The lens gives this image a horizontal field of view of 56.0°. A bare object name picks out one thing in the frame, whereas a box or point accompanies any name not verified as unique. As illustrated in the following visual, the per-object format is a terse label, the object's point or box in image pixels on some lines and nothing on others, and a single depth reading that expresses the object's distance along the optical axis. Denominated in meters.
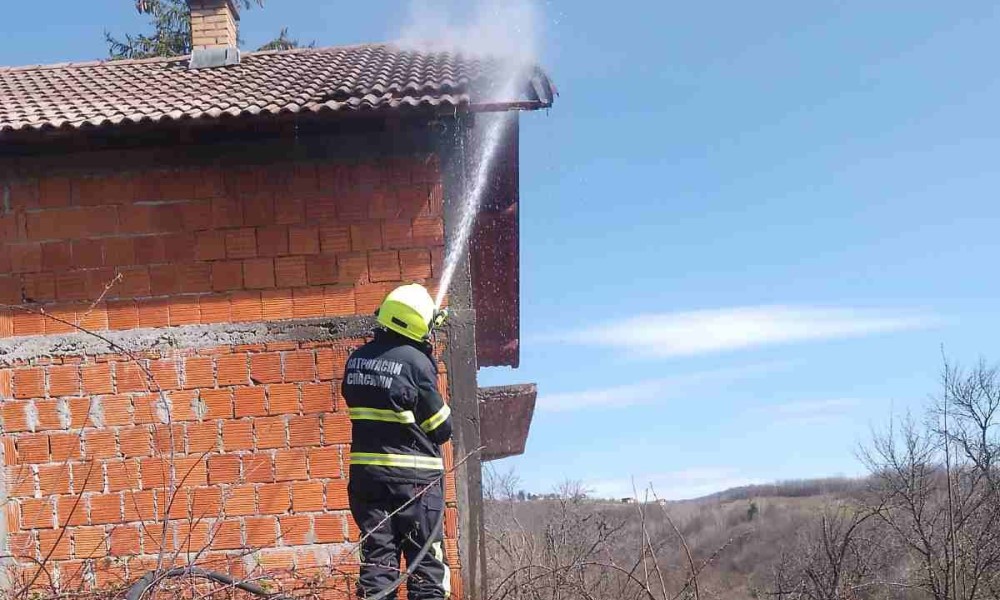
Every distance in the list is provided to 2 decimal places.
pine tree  21.58
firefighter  4.89
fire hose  3.48
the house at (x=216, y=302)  6.61
